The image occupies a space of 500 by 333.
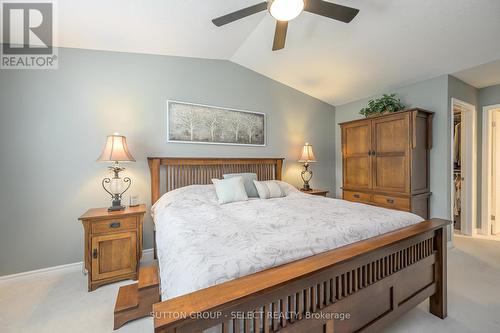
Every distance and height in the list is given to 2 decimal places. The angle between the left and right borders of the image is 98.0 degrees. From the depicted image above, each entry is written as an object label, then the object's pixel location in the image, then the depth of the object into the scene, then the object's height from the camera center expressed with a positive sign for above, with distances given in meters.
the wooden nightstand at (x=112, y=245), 2.13 -0.80
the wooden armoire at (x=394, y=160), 2.98 +0.08
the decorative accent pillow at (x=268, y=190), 2.82 -0.32
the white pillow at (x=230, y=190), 2.52 -0.29
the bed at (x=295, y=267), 0.86 -0.49
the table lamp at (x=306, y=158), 3.78 +0.13
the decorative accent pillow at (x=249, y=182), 2.87 -0.22
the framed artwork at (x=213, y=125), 3.07 +0.63
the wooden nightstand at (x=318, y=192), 3.70 -0.46
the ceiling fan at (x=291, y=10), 1.67 +1.25
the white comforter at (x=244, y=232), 1.02 -0.43
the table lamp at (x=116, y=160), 2.38 +0.07
